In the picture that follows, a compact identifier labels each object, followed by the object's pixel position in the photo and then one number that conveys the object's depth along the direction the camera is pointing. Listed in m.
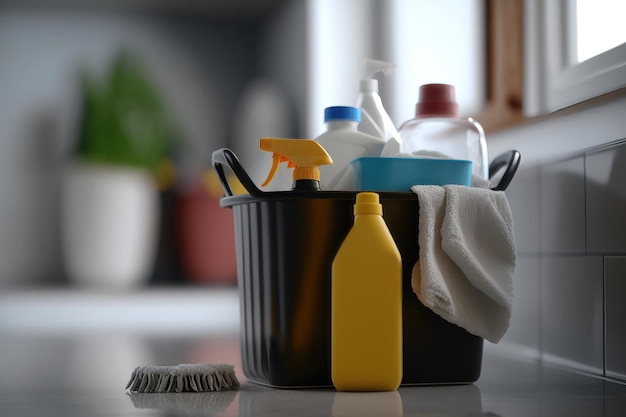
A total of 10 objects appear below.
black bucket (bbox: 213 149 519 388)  1.53
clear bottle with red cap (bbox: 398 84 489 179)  1.73
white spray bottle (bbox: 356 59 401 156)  1.72
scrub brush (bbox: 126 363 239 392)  1.53
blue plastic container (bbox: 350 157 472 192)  1.56
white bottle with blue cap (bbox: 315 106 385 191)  1.63
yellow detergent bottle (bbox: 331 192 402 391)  1.47
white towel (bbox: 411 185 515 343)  1.54
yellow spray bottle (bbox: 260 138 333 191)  1.53
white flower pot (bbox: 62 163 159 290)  3.42
